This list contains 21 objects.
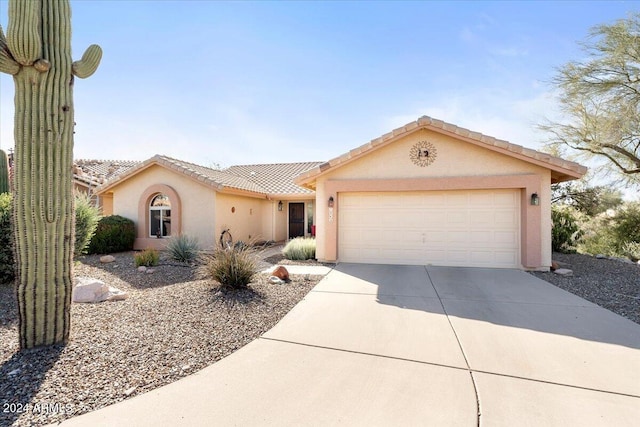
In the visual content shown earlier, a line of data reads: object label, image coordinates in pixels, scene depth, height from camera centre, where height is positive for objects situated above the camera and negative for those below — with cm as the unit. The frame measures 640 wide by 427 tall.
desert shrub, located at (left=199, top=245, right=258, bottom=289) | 636 -120
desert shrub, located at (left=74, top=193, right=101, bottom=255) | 929 -28
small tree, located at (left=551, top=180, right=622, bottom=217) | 1773 +113
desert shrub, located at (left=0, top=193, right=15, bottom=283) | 667 -80
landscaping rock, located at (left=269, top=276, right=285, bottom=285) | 749 -171
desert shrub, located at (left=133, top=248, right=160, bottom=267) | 966 -148
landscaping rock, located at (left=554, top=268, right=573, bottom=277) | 859 -172
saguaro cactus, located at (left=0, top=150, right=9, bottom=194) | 846 +115
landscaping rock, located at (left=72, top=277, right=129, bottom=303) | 591 -162
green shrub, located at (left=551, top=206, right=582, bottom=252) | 1395 -83
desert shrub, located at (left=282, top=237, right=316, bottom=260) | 1123 -141
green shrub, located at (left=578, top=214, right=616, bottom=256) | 1560 -128
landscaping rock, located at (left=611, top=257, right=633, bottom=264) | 1092 -179
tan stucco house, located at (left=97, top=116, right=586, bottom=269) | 902 +50
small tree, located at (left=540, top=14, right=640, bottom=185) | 1325 +561
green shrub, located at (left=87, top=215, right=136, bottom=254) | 1241 -94
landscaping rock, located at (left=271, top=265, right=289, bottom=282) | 785 -161
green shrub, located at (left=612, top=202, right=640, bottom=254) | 1491 -59
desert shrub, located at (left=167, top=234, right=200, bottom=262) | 1045 -128
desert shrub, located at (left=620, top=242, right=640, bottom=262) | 1284 -170
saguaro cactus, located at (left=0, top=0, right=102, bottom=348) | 370 +59
